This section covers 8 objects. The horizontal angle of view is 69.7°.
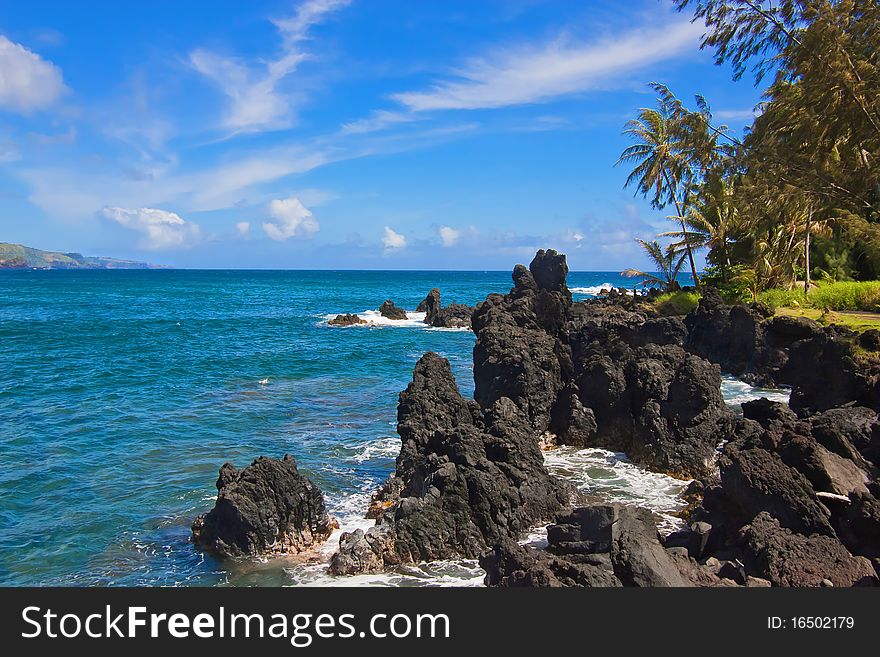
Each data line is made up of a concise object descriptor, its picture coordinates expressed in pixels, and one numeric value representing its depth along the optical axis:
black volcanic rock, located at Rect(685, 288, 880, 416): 19.80
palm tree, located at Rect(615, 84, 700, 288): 46.81
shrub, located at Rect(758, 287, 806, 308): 35.69
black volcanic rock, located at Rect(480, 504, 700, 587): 8.70
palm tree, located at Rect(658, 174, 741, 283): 45.62
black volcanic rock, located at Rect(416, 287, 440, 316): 63.81
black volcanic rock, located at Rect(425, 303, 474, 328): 62.19
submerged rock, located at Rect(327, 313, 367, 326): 63.50
